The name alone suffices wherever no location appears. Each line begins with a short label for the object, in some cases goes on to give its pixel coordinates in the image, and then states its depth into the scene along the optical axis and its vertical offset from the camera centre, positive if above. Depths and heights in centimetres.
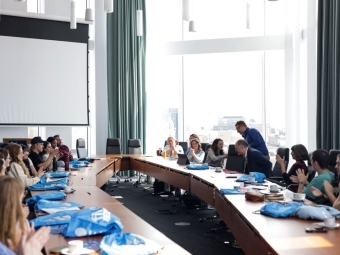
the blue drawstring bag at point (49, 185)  446 -65
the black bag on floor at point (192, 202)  711 -128
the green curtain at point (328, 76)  725 +68
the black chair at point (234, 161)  671 -62
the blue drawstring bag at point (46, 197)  365 -63
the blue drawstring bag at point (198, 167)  663 -69
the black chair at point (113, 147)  1018 -61
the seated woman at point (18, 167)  475 -50
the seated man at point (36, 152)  642 -45
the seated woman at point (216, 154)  723 -57
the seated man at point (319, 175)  387 -48
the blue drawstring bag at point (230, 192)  419 -67
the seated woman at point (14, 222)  197 -44
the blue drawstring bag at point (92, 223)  257 -58
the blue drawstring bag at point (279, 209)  312 -63
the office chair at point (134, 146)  1027 -61
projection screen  955 +97
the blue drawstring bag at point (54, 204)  334 -62
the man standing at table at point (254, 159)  580 -52
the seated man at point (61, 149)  713 -50
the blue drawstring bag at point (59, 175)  555 -66
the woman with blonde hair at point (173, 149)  868 -57
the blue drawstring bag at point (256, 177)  494 -64
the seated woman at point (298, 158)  485 -42
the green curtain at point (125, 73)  1095 +109
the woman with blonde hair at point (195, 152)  745 -55
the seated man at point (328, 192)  362 -59
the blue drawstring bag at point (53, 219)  279 -61
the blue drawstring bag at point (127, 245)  220 -62
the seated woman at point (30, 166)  589 -59
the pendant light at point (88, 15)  777 +175
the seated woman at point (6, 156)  443 -35
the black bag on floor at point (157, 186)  861 -125
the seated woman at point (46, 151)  689 -47
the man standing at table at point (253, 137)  692 -29
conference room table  249 -68
